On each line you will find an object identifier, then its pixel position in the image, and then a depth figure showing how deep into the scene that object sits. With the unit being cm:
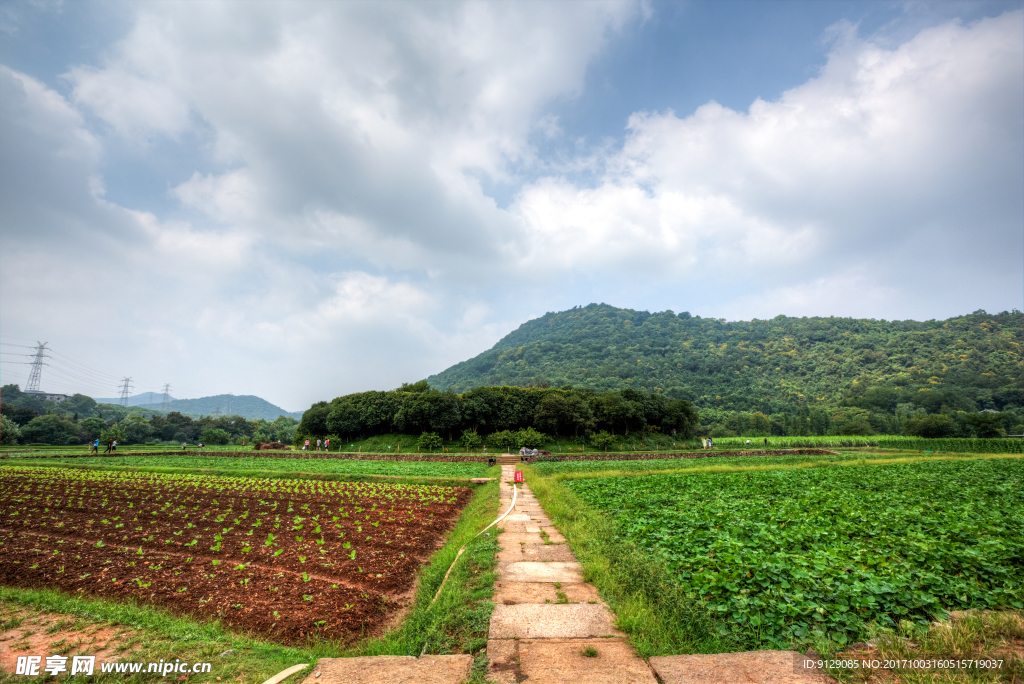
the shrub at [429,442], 4409
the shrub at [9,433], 4966
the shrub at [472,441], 4466
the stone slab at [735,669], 376
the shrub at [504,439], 4434
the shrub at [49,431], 5522
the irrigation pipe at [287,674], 391
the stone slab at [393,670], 393
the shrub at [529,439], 4291
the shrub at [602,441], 4578
